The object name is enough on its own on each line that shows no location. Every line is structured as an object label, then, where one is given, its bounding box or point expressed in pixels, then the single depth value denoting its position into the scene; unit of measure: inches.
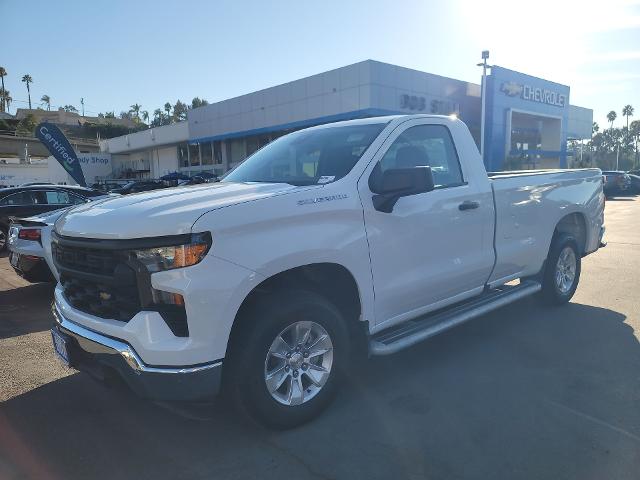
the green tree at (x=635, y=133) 3900.1
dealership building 998.4
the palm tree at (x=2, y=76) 4327.0
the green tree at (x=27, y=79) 5364.7
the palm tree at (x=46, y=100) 5813.5
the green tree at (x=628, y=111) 4153.5
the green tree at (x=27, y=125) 3341.8
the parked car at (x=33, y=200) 427.8
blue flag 788.0
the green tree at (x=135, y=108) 5930.1
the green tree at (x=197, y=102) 3978.8
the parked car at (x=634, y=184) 1112.5
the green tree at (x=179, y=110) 4256.9
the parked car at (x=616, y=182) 1037.8
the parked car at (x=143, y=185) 1051.3
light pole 1034.1
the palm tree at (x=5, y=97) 4453.7
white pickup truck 106.7
